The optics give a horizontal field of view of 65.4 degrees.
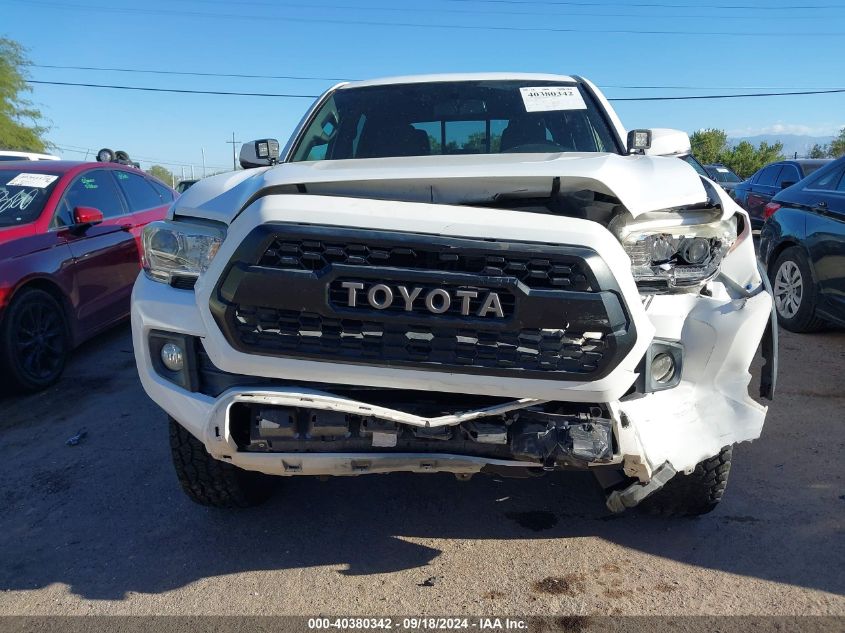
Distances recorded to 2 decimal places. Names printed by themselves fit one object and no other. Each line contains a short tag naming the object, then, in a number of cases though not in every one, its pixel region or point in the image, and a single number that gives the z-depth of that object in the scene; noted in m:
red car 4.73
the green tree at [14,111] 36.75
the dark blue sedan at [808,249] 5.38
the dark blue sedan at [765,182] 10.80
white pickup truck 2.10
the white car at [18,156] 7.96
